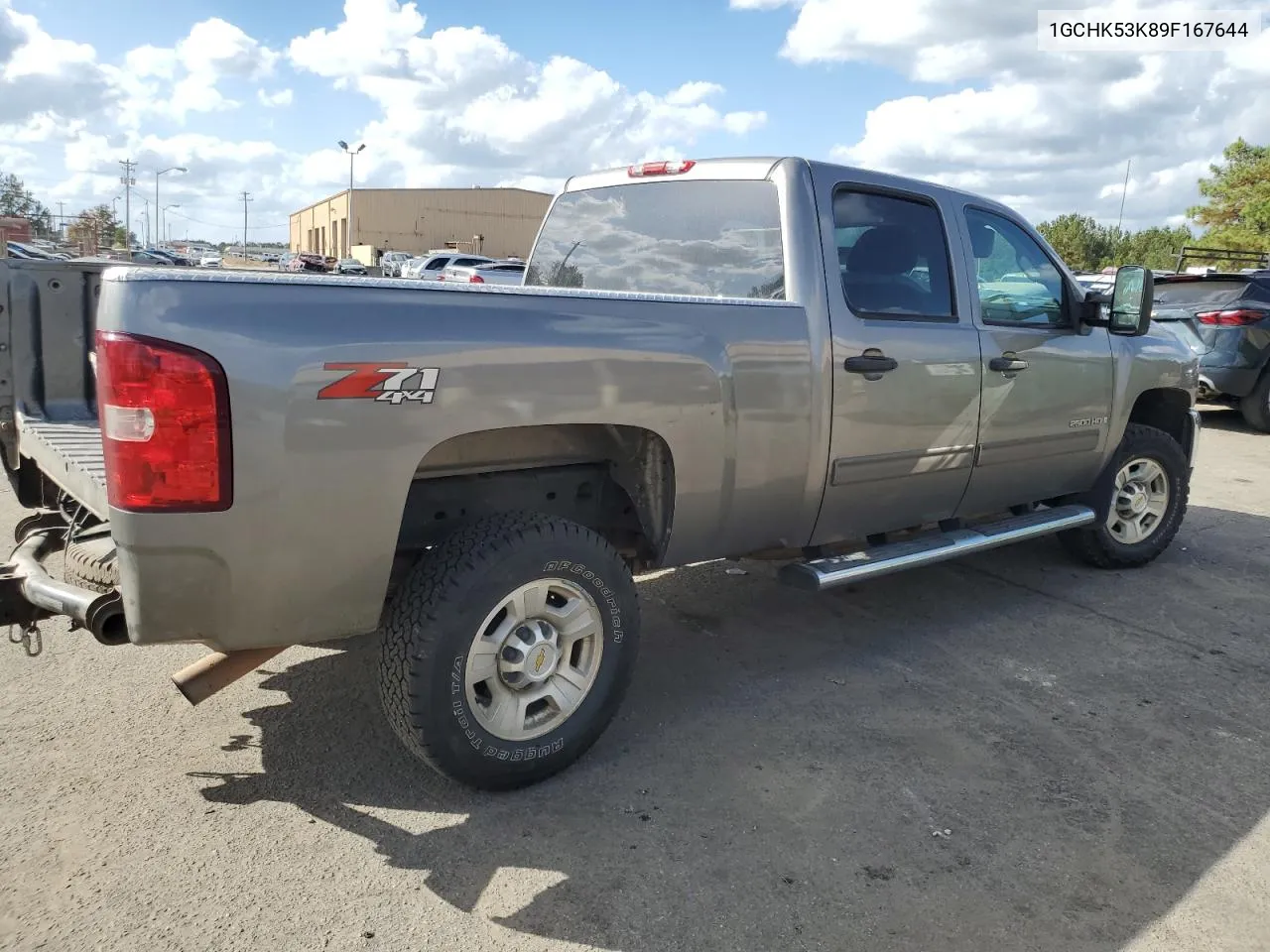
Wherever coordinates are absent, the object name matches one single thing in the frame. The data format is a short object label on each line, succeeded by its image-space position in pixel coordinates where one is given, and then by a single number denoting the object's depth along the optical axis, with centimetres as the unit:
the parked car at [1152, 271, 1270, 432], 1057
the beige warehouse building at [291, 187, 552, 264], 6800
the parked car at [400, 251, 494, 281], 3238
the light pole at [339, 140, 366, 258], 6578
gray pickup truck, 246
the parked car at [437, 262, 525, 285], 1955
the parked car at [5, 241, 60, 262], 2403
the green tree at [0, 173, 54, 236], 7850
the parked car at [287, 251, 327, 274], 4302
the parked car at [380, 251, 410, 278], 4122
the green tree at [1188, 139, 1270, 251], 2950
